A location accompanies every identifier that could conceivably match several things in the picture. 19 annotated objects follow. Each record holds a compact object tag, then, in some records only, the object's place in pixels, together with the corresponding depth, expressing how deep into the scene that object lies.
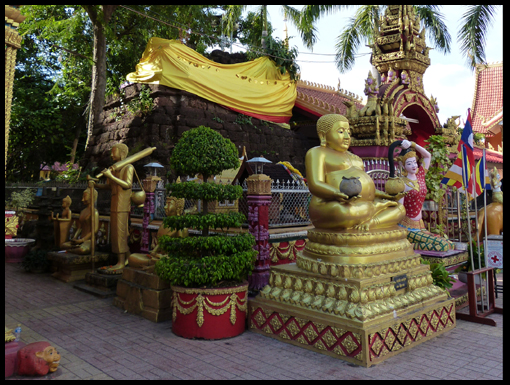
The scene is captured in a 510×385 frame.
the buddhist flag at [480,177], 6.09
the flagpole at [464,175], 5.75
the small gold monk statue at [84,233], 8.14
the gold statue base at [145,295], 5.46
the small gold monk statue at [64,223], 9.27
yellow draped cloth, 12.49
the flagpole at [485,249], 5.80
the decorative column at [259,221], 5.90
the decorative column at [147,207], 7.38
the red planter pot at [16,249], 9.88
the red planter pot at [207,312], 4.68
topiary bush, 4.69
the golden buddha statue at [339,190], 4.60
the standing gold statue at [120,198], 7.12
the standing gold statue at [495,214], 8.55
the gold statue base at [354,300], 4.05
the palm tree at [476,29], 13.09
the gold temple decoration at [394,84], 9.91
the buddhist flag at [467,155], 5.80
